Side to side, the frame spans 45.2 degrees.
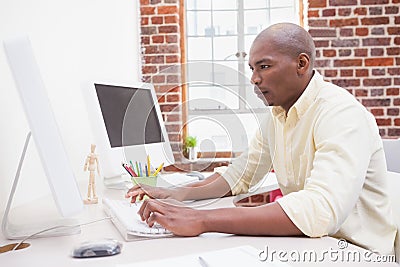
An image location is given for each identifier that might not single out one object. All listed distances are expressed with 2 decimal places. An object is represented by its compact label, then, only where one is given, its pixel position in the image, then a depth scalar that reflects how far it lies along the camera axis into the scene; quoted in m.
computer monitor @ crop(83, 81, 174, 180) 1.60
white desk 0.86
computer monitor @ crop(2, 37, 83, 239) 0.80
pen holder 1.48
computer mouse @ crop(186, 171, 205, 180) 1.73
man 1.00
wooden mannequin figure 1.49
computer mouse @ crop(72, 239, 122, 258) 0.88
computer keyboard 1.00
